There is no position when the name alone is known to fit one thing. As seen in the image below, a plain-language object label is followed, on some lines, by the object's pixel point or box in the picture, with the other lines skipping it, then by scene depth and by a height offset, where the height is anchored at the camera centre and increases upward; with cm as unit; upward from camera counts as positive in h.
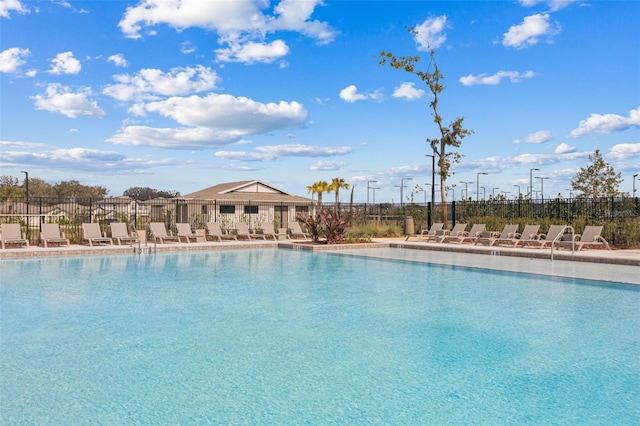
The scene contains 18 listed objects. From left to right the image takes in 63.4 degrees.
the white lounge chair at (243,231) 2041 -45
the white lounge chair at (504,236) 1765 -61
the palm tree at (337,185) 5034 +334
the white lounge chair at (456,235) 1912 -59
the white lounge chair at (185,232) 1938 -46
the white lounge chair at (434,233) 1964 -53
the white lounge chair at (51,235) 1669 -49
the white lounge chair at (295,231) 2148 -48
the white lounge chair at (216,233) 1966 -51
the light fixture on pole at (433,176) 2708 +236
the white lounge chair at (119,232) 1783 -43
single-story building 3294 +112
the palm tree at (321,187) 5112 +320
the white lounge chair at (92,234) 1720 -47
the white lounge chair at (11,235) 1598 -47
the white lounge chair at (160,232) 1851 -46
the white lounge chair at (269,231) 2086 -47
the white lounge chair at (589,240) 1549 -64
